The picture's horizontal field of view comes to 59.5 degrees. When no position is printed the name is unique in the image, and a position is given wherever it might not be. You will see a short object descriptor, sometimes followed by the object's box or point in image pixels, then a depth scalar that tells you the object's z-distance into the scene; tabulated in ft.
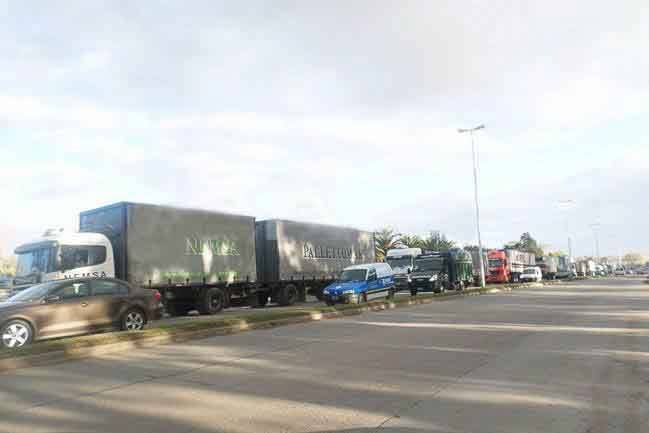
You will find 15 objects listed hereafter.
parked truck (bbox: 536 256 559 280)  216.33
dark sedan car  36.88
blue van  73.36
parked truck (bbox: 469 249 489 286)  134.33
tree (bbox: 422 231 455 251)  240.53
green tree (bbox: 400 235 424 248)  229.06
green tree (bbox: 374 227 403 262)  207.51
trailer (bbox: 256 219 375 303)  81.51
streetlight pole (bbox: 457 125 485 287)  121.90
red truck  154.81
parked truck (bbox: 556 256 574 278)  237.04
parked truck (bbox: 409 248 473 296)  103.40
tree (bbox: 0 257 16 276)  247.74
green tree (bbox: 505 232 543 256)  465.47
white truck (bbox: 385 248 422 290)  104.37
